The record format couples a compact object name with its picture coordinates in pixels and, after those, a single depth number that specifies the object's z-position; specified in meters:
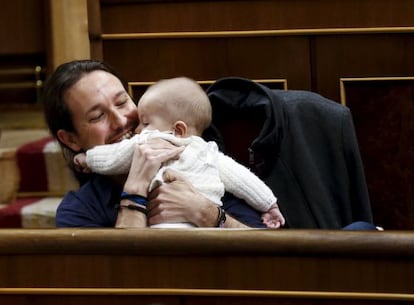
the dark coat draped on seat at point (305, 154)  5.78
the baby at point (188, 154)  5.61
